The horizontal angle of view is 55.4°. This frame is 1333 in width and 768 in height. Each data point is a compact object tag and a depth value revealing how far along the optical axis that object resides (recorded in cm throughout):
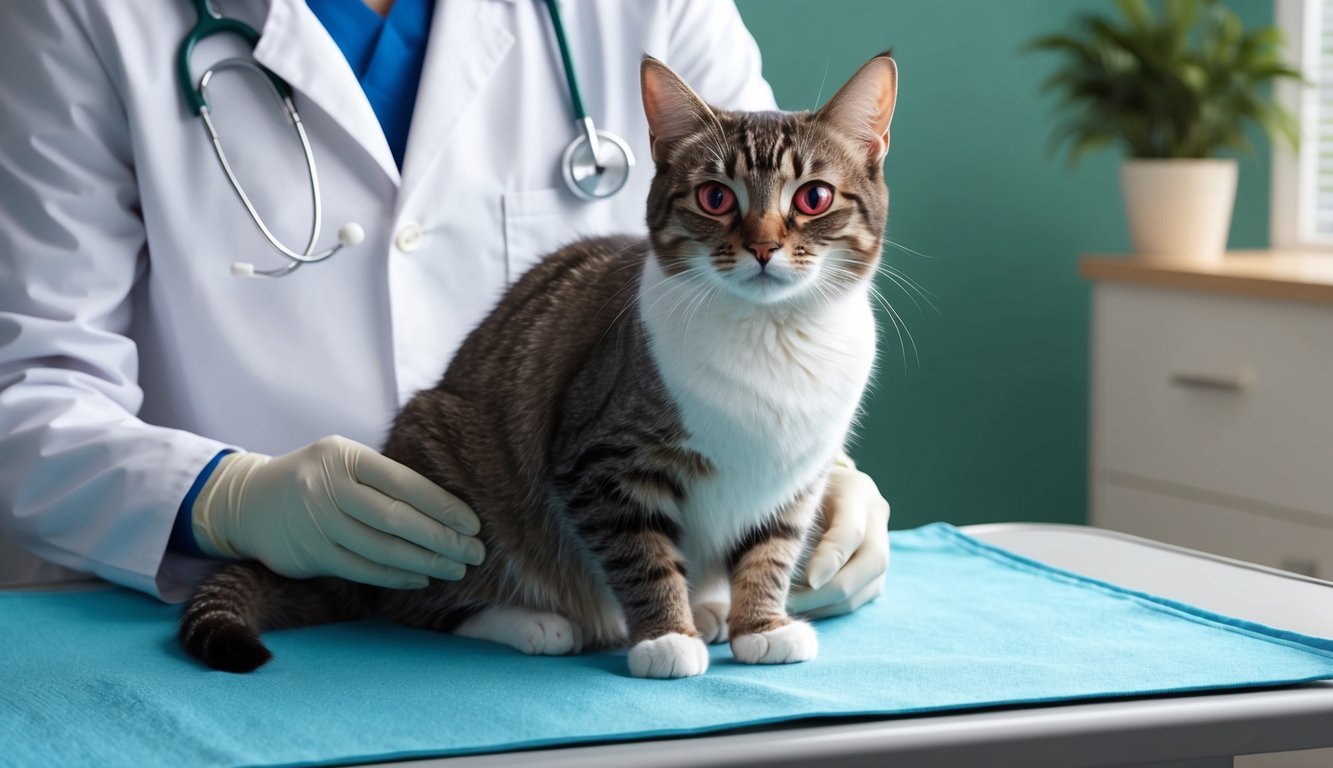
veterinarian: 119
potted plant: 260
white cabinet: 221
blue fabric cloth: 81
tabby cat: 103
